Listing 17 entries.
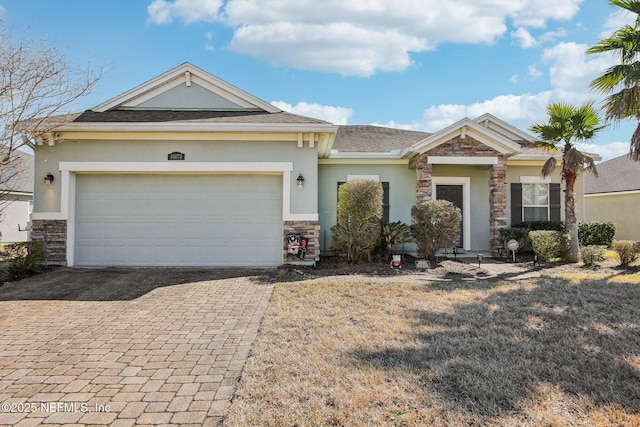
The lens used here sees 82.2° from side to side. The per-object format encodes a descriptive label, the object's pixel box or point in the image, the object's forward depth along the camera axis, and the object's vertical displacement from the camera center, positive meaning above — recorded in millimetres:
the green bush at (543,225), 11609 -196
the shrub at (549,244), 9773 -671
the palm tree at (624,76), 8258 +3329
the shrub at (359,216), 9188 +50
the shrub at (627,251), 8961 -781
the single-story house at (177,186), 9000 +795
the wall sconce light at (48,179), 8938 +919
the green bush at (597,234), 12328 -501
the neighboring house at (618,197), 16984 +1114
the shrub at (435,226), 9422 -194
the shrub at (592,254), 9352 -897
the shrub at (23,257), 8016 -907
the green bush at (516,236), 10508 -492
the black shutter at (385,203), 11758 +488
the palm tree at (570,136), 9555 +2217
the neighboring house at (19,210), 17094 +321
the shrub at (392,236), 10078 -490
